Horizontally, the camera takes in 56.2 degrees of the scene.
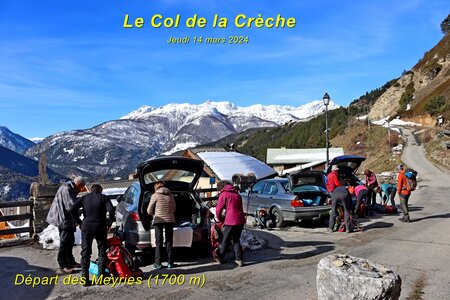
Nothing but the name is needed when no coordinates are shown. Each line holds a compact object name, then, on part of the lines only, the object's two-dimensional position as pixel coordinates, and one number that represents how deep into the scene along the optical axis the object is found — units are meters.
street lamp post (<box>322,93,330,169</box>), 21.06
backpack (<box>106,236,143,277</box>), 7.18
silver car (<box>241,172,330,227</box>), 12.44
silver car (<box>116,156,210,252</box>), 8.35
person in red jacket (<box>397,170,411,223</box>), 12.91
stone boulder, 4.82
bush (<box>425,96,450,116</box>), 65.31
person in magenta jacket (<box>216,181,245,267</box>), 8.12
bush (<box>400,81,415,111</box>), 89.00
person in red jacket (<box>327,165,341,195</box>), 12.05
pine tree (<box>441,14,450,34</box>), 112.25
